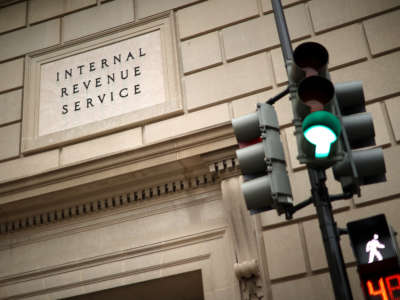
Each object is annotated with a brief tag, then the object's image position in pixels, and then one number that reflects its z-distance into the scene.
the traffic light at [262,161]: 5.05
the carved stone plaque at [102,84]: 10.04
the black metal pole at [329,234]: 4.50
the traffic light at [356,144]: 4.83
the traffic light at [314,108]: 4.57
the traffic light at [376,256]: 4.25
